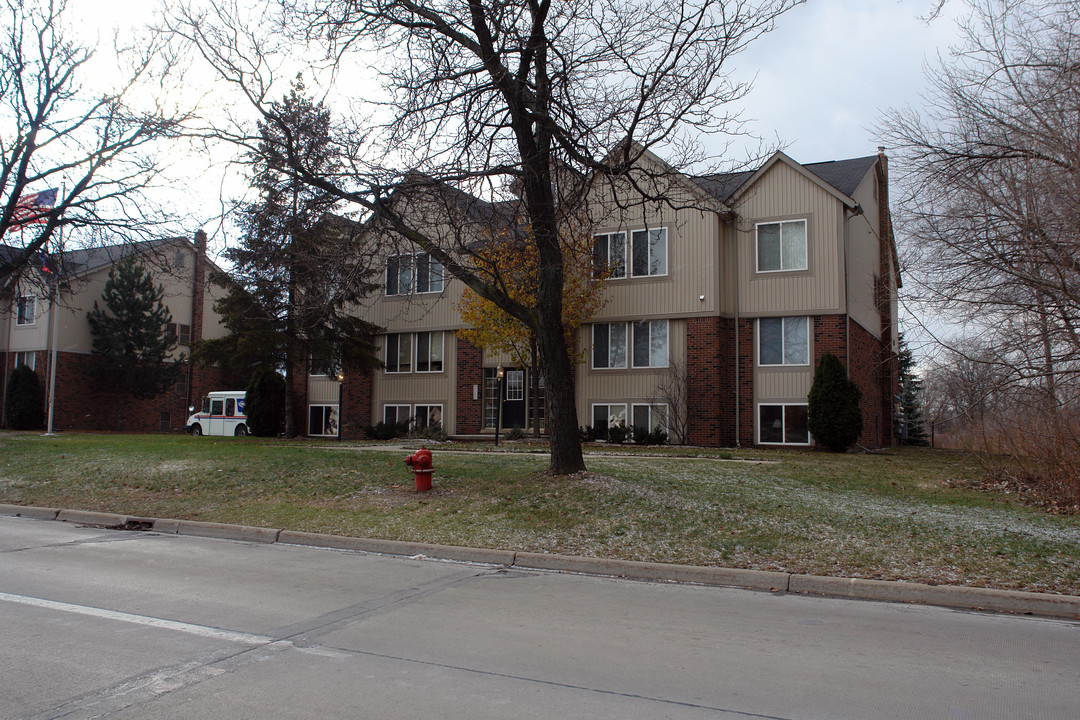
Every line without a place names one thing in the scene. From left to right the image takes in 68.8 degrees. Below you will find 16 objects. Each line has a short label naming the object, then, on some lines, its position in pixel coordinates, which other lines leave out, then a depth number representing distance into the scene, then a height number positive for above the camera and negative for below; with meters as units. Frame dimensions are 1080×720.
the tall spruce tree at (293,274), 12.50 +3.41
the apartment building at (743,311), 23.41 +3.40
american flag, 20.38 +5.52
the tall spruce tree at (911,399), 34.71 +1.10
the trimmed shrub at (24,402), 35.94 +0.61
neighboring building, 37.25 +2.70
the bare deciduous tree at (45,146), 20.02 +6.76
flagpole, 20.62 +3.71
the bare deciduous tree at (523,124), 11.57 +4.50
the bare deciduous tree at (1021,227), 12.81 +3.44
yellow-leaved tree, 23.23 +3.49
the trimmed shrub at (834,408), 21.75 +0.39
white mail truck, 34.88 +0.00
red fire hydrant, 12.57 -0.79
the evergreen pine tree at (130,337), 38.00 +3.81
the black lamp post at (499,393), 24.84 +0.89
